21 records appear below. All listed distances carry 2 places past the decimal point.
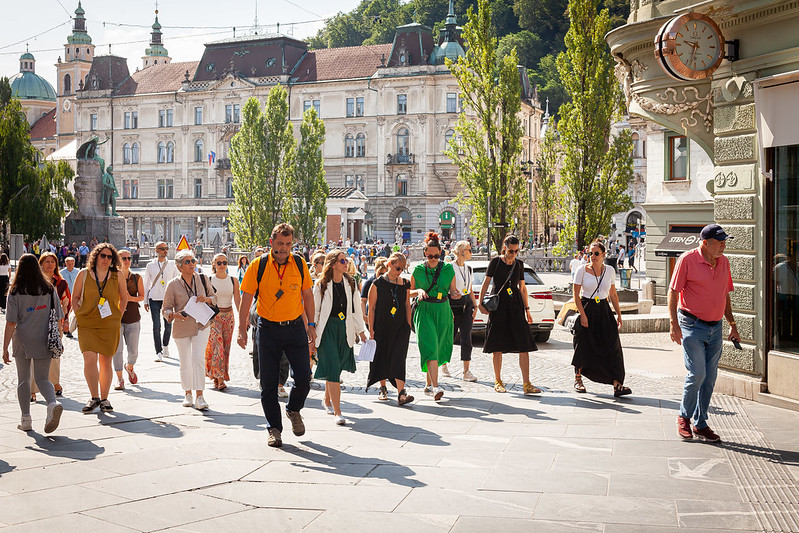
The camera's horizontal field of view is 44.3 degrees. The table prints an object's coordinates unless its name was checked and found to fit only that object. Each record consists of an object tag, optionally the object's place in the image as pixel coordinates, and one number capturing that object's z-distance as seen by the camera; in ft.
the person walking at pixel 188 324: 35.86
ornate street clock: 37.32
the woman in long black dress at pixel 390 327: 36.37
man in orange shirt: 28.73
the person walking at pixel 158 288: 51.16
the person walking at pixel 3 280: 77.28
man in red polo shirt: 29.04
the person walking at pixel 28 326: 30.86
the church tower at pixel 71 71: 371.76
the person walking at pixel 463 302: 44.62
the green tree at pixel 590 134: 102.47
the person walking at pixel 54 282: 37.50
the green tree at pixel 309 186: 198.29
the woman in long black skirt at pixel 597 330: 37.35
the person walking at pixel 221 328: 40.27
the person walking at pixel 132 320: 41.42
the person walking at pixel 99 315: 33.94
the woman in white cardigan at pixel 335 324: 32.04
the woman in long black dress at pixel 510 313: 38.45
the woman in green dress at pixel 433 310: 38.01
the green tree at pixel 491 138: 129.80
